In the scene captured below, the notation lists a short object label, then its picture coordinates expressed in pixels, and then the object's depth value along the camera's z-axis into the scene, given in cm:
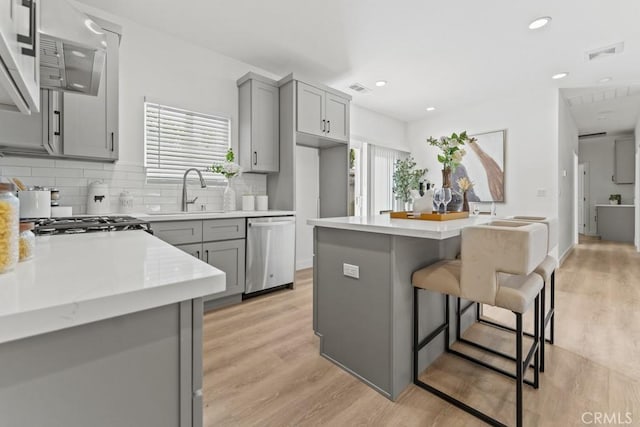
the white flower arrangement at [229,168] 324
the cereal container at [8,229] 61
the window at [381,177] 557
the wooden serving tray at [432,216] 186
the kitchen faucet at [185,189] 314
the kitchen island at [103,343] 45
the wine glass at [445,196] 210
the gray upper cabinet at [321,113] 358
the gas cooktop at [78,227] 135
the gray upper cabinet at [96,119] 234
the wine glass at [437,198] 210
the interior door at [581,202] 812
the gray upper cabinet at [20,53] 57
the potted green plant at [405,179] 570
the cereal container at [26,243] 73
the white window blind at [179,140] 307
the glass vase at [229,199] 336
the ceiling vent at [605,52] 326
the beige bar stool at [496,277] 133
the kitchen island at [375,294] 160
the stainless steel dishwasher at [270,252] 310
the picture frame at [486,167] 497
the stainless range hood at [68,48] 98
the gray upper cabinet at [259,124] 348
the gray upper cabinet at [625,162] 746
